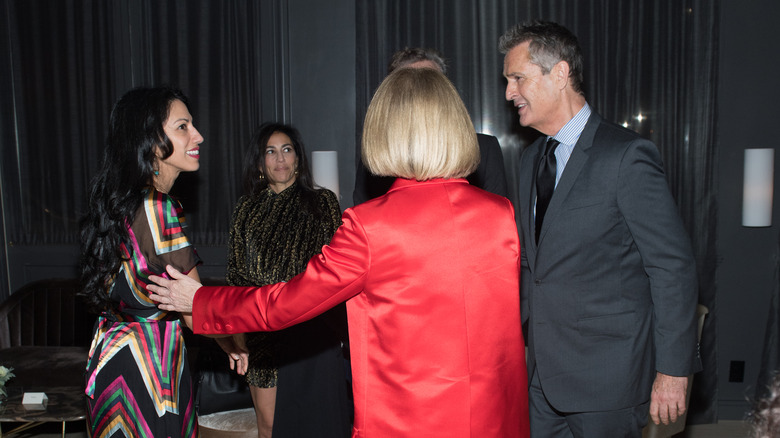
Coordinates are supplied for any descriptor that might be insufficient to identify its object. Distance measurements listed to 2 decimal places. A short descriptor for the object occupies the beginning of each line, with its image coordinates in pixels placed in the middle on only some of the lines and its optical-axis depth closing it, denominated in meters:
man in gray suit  1.94
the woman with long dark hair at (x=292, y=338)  3.02
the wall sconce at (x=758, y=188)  3.95
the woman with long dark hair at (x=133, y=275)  2.01
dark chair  4.67
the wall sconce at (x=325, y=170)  4.34
